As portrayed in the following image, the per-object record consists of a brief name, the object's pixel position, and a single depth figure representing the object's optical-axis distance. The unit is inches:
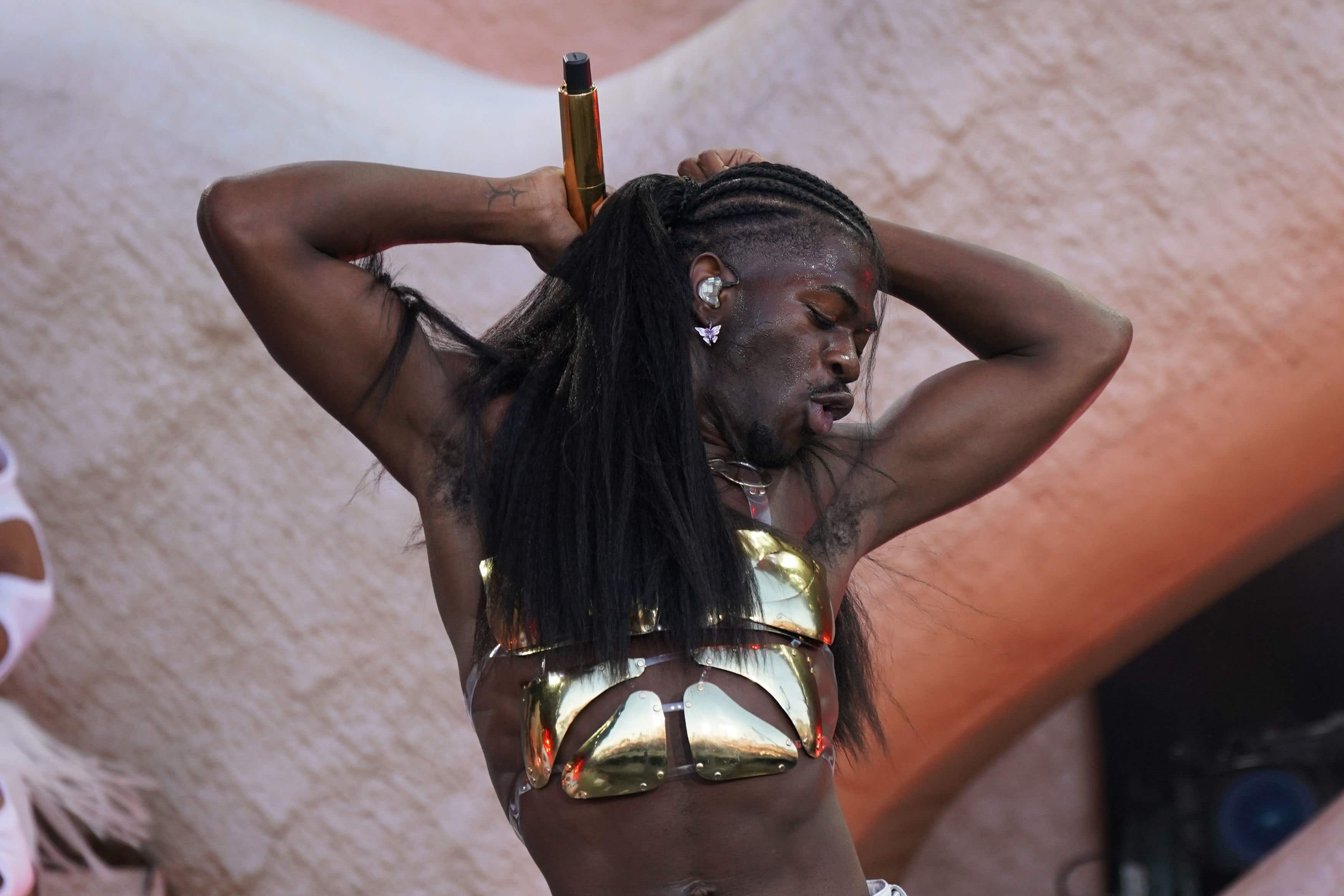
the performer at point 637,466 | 398.9
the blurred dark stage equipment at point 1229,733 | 479.0
